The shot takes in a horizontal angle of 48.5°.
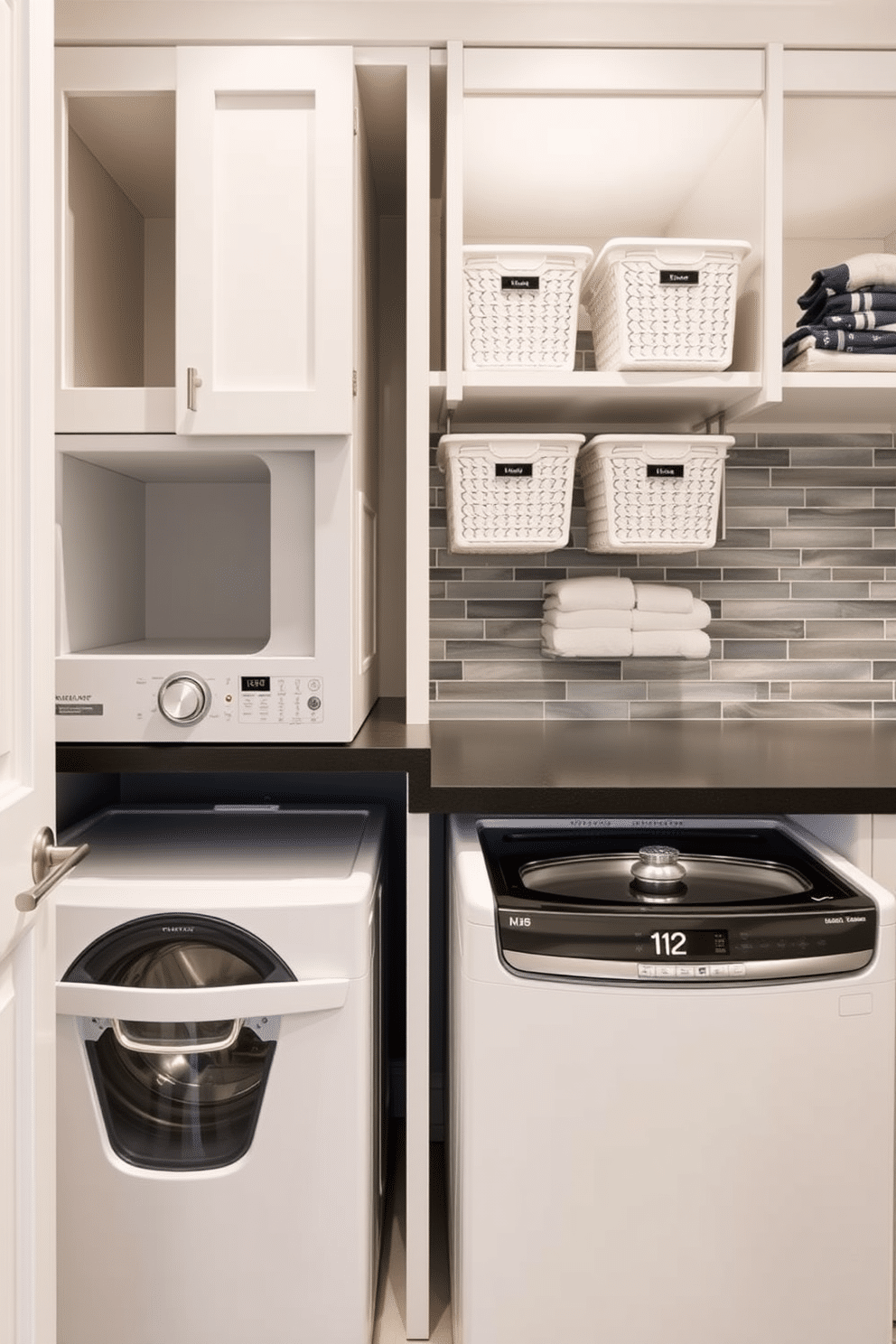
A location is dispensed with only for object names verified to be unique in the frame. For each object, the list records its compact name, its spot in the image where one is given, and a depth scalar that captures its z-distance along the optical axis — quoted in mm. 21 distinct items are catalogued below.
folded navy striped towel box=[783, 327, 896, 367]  1830
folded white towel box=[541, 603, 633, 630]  2115
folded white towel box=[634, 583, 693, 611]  2131
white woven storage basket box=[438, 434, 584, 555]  1843
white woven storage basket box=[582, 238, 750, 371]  1739
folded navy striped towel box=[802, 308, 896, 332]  1836
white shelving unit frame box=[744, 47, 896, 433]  1750
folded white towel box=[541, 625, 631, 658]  2117
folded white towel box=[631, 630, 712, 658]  2129
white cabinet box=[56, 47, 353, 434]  1617
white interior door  1019
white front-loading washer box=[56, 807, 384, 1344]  1432
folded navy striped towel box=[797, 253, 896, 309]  1836
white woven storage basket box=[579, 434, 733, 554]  1876
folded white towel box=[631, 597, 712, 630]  2129
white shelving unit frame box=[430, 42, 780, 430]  1724
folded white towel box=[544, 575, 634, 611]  2113
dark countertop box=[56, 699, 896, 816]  1480
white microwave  1609
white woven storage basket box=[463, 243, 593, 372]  1745
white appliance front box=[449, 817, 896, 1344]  1312
